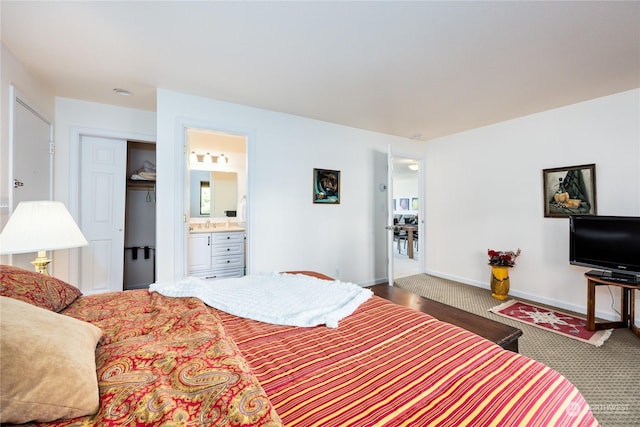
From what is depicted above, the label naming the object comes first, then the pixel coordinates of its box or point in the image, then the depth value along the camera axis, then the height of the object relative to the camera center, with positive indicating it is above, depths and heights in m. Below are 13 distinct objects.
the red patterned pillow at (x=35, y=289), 1.12 -0.35
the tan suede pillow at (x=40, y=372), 0.56 -0.37
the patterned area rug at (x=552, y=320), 2.51 -1.13
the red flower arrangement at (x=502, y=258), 3.58 -0.59
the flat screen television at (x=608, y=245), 2.52 -0.30
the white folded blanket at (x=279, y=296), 1.37 -0.51
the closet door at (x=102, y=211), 3.24 +0.02
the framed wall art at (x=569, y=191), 3.07 +0.30
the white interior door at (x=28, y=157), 2.16 +0.51
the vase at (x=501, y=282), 3.56 -0.91
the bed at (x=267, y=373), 0.63 -0.55
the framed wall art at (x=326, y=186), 3.79 +0.40
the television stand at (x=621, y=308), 2.55 -0.91
